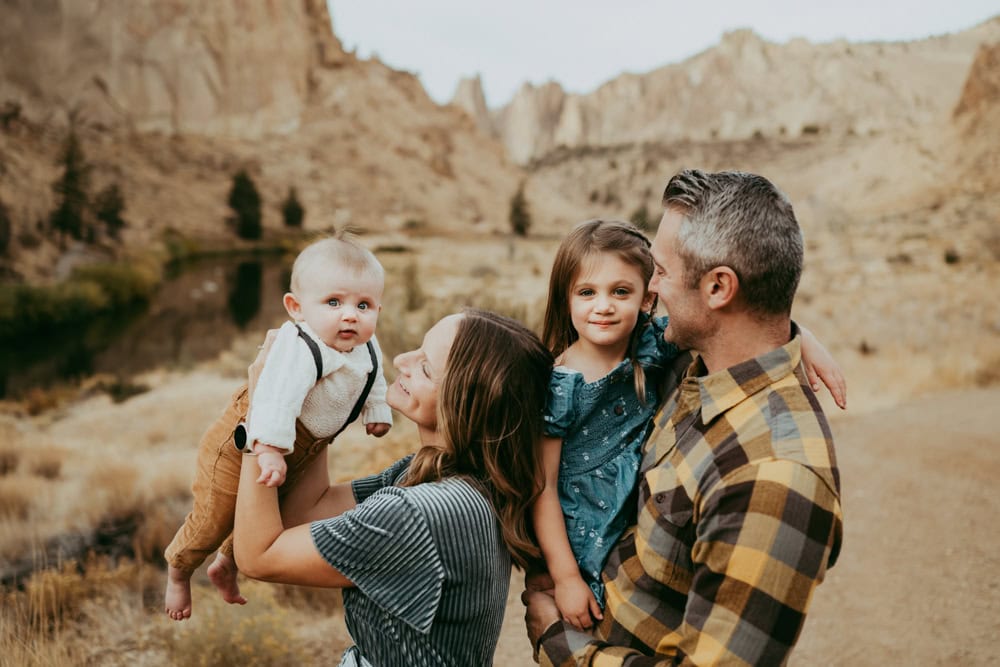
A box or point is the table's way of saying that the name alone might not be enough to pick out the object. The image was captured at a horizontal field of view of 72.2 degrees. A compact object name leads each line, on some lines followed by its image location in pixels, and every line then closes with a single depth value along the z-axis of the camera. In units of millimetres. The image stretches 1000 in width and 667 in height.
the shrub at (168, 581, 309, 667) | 3652
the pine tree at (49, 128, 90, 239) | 34000
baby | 1967
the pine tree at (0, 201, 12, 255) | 27922
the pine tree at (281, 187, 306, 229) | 52281
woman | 1614
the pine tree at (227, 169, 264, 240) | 49125
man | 1396
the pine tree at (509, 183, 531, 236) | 51625
